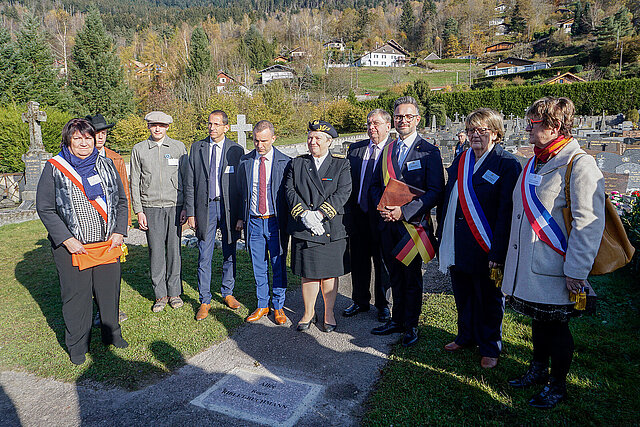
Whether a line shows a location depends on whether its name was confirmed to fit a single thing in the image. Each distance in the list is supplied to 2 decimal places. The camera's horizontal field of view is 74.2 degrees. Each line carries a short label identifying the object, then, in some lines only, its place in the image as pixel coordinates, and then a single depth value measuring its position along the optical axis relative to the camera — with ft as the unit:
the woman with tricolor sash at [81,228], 12.57
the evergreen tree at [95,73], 116.06
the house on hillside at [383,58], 319.06
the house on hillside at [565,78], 172.65
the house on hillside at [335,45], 343.87
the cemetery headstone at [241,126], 26.89
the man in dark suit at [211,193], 16.37
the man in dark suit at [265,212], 15.40
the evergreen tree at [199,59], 154.92
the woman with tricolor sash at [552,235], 8.85
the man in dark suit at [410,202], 13.08
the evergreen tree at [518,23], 339.57
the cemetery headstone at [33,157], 40.83
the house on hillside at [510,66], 238.89
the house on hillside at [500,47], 313.91
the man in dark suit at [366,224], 14.84
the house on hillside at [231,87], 132.40
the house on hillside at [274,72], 252.62
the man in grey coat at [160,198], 16.30
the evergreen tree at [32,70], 96.74
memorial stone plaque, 10.05
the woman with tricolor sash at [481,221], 11.12
